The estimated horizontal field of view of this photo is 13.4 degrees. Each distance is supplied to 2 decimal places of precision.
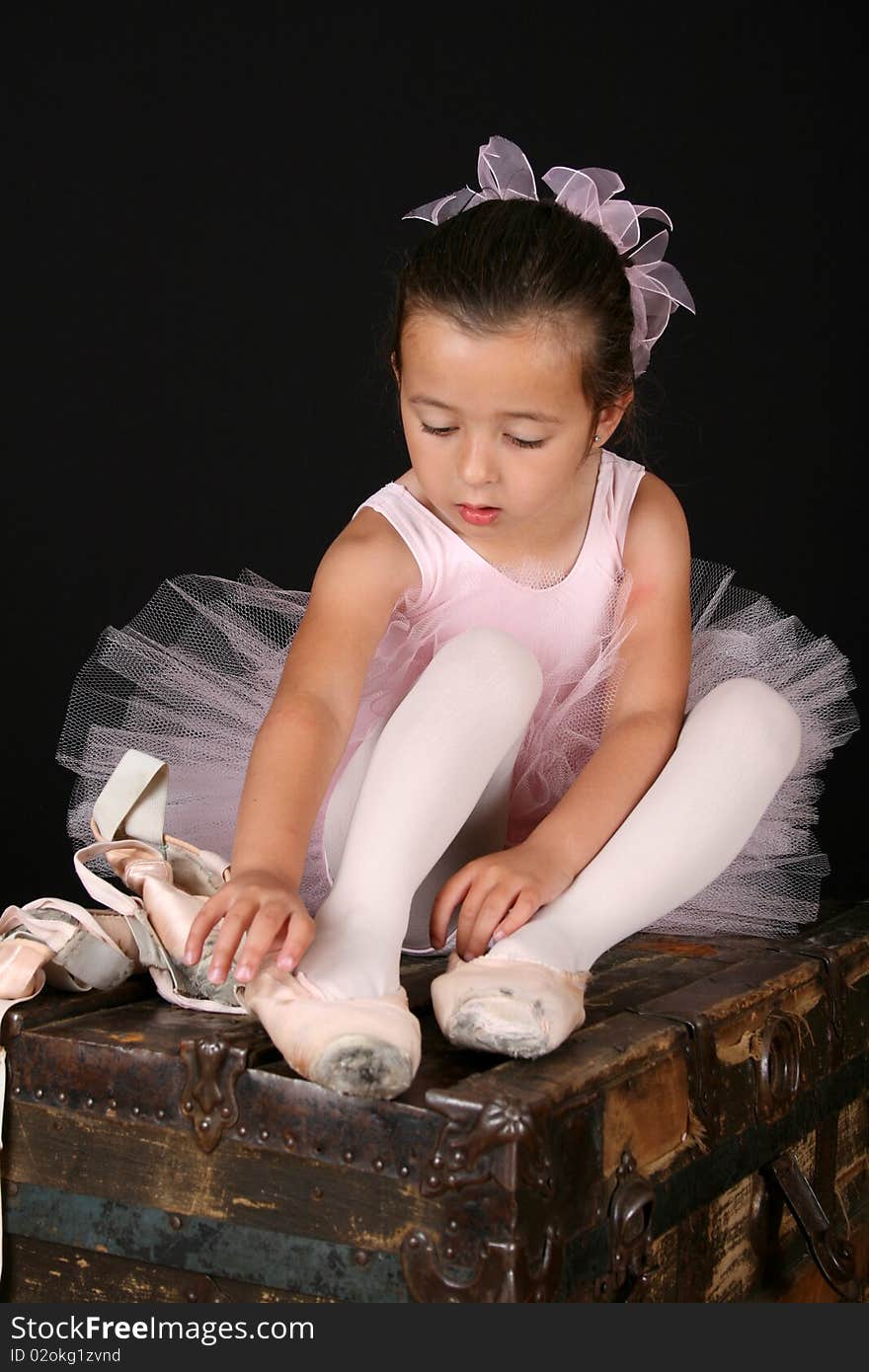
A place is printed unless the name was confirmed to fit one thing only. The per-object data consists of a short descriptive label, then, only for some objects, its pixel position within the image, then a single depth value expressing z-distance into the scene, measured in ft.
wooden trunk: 7.25
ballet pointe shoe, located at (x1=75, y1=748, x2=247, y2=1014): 7.98
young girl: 7.68
